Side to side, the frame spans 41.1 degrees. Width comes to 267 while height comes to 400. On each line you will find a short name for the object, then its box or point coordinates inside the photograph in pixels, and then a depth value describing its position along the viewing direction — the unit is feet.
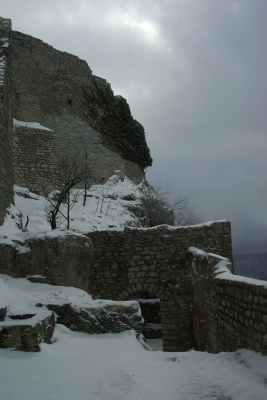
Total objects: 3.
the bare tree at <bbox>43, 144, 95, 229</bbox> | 53.06
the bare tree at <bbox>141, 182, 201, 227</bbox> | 63.46
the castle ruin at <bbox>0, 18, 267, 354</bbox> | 17.25
